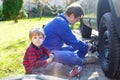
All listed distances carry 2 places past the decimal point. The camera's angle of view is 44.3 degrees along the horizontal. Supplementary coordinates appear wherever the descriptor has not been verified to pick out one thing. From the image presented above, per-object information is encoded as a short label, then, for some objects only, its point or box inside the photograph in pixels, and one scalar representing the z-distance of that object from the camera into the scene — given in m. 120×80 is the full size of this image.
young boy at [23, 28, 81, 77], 1.72
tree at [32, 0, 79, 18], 13.08
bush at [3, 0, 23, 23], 9.59
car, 1.78
